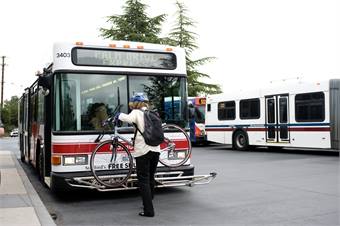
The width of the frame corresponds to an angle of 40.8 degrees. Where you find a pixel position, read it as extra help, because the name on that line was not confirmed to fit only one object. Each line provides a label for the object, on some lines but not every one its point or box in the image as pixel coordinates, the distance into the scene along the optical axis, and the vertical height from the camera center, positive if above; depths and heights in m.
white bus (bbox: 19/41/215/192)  8.19 +0.50
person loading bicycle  7.13 -0.61
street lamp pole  73.00 +7.59
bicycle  8.15 -0.70
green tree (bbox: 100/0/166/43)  38.25 +8.01
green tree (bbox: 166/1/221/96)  40.94 +6.47
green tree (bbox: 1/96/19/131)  86.44 +0.43
